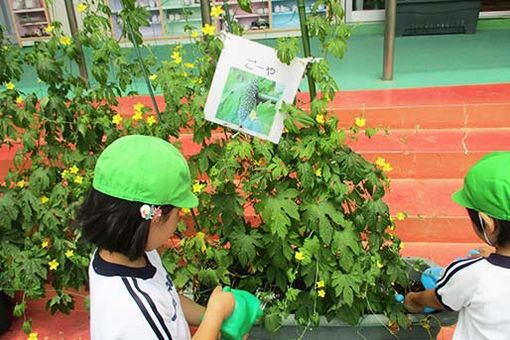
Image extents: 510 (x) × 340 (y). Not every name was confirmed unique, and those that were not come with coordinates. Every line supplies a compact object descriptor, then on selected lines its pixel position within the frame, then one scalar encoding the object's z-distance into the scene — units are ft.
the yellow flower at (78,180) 5.55
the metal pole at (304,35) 4.56
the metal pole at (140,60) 5.07
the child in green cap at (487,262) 3.55
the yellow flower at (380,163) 5.02
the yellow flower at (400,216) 5.35
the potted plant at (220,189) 4.80
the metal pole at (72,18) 7.52
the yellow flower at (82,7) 5.15
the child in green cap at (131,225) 3.12
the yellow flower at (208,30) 4.50
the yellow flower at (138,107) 5.17
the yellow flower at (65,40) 5.32
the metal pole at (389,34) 9.42
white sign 4.50
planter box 5.38
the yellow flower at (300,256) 4.92
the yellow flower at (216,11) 4.44
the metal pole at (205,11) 6.04
